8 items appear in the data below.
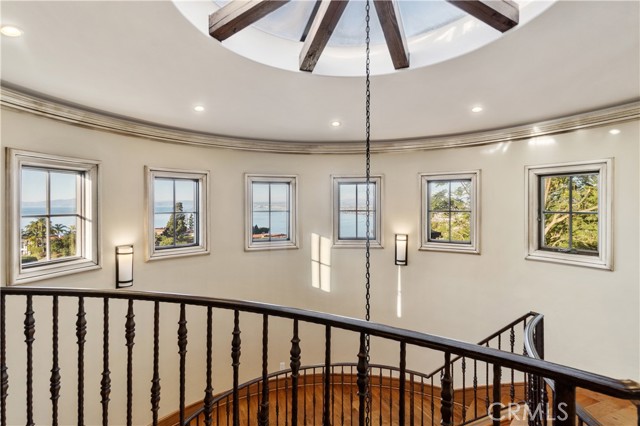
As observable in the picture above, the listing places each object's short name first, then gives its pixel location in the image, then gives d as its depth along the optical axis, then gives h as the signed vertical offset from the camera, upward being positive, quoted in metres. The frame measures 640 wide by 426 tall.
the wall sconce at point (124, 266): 3.21 -0.57
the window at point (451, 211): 4.05 +0.02
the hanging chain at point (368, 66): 1.83 +1.01
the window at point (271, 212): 4.40 +0.00
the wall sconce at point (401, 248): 4.31 -0.50
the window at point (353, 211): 4.58 +0.02
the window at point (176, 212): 3.63 +0.00
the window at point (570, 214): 3.07 -0.01
